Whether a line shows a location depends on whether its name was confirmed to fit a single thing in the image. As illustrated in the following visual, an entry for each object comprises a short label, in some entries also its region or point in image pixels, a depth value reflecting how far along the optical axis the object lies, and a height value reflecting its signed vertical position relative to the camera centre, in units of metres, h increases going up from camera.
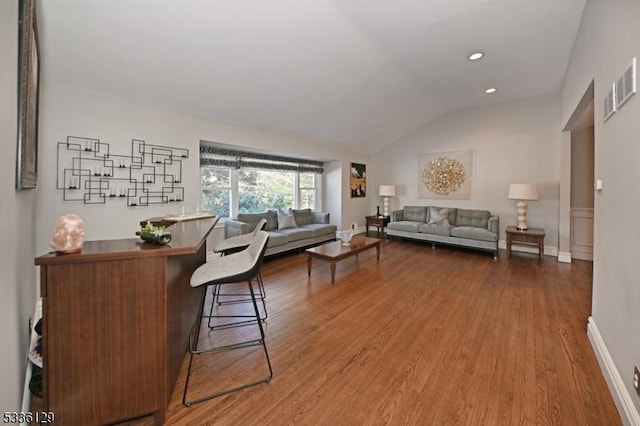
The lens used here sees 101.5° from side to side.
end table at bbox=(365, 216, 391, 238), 6.64 -0.20
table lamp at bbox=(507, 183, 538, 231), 4.61 +0.35
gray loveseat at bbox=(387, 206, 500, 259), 4.89 -0.26
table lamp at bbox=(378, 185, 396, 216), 6.65 +0.54
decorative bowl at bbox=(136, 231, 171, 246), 1.40 -0.14
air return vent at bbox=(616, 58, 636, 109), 1.41 +0.76
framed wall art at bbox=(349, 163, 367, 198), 6.96 +0.89
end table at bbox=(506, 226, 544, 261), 4.47 -0.40
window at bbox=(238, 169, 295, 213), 5.28 +0.49
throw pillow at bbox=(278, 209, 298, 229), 5.20 -0.15
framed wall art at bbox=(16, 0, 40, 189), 1.25 +0.58
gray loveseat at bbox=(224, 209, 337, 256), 4.40 -0.32
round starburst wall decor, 5.99 +0.92
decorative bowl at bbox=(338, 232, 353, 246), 4.16 -0.42
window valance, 4.47 +1.05
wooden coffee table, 3.51 -0.55
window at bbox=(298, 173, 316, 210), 6.52 +0.57
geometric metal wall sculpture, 2.89 +0.47
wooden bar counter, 1.19 -0.58
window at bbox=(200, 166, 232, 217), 4.62 +0.40
